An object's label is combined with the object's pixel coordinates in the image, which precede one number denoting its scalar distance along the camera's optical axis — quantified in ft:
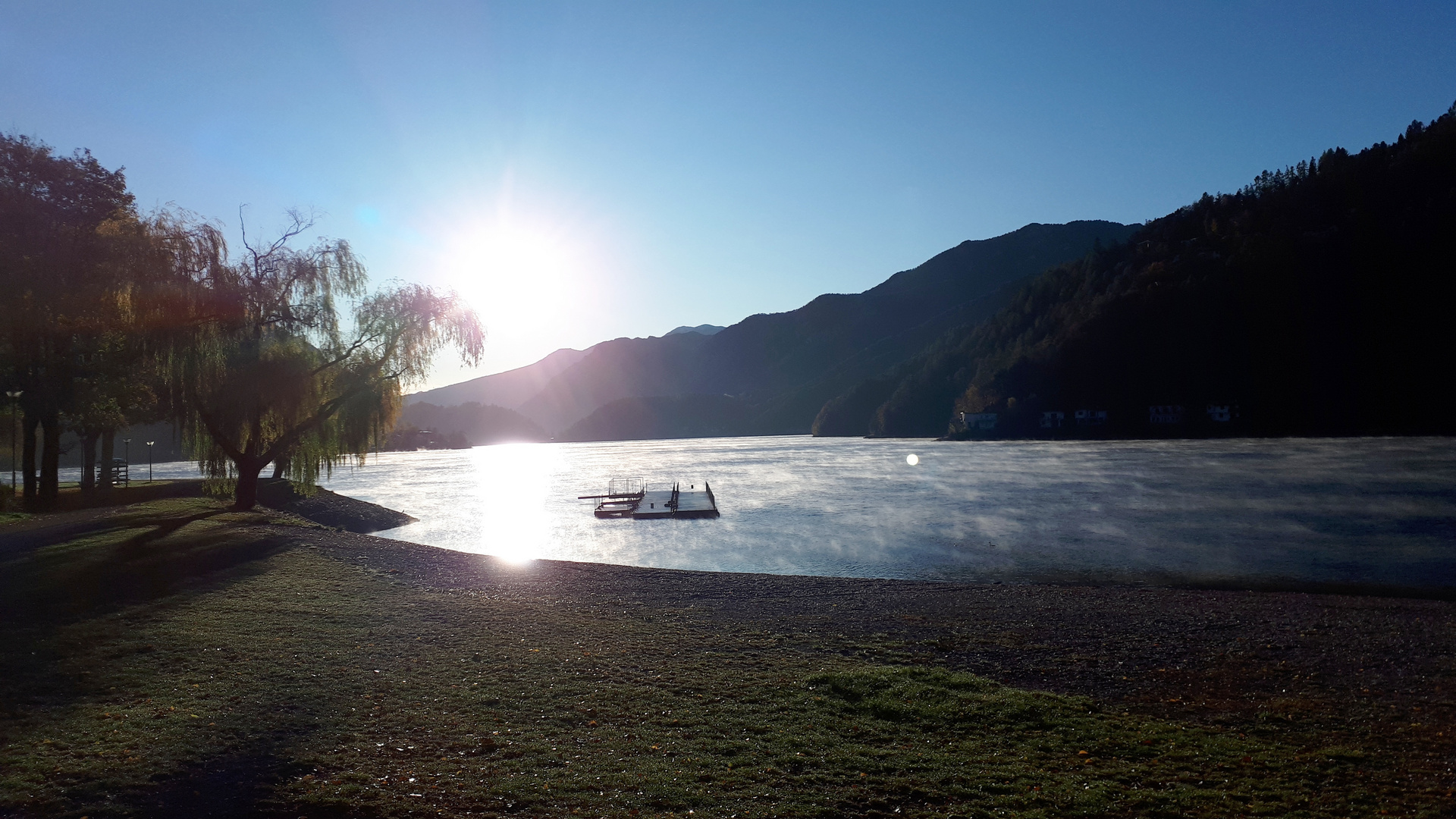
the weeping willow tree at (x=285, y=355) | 92.43
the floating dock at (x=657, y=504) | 163.63
